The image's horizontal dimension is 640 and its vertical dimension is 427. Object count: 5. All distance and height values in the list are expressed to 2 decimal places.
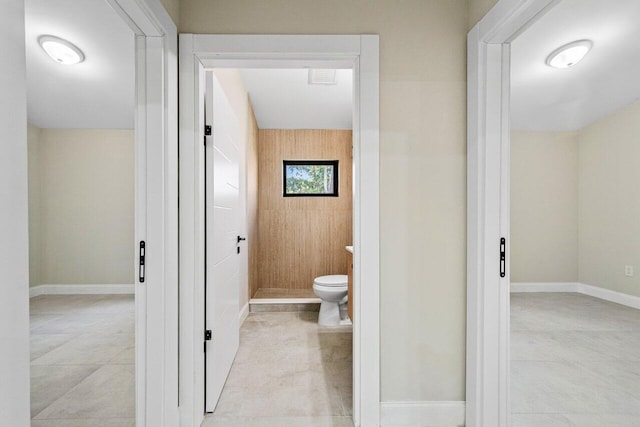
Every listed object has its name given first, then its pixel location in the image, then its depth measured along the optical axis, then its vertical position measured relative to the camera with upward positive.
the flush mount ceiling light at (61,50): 1.74 +0.84
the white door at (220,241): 1.90 -0.18
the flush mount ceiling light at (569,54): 3.01 +1.43
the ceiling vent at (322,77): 3.51 +1.43
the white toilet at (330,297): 3.43 -0.84
